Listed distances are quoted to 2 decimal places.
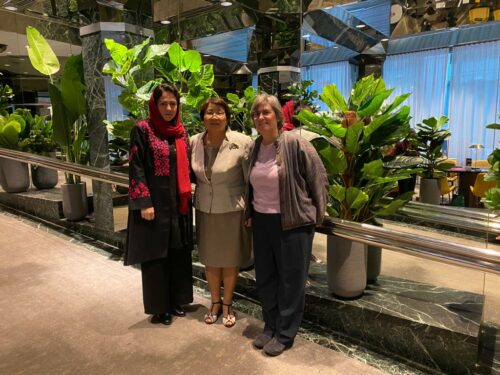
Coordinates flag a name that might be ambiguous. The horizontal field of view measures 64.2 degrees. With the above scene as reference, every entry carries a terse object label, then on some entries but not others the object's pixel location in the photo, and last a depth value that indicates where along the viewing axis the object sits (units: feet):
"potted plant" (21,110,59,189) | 18.31
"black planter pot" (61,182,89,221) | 14.89
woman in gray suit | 7.61
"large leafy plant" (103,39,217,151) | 11.18
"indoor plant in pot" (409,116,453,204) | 9.15
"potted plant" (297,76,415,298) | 7.29
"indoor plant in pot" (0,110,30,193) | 17.63
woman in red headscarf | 7.68
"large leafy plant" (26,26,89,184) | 13.41
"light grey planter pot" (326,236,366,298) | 7.89
